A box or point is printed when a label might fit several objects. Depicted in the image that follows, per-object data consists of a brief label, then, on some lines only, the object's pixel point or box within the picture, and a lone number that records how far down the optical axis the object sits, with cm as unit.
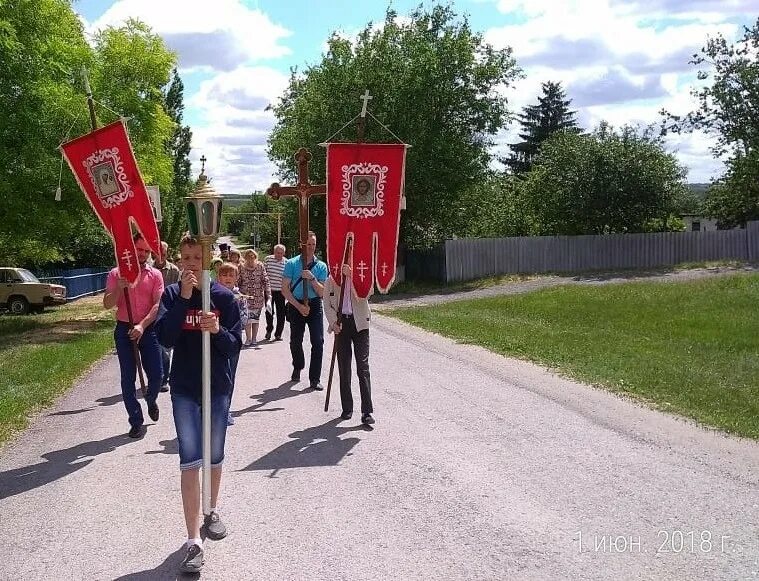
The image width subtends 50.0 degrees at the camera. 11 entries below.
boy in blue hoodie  490
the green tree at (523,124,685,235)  3472
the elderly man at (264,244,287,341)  1377
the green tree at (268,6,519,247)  3291
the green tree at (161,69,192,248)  5684
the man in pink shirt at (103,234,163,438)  782
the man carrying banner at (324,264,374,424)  838
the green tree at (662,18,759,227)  3216
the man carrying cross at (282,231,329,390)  1021
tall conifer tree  6284
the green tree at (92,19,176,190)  2322
